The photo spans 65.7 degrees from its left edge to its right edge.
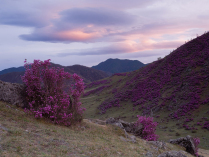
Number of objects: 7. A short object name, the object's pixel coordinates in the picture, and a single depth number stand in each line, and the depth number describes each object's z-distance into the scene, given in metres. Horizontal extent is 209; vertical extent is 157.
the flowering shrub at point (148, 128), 22.00
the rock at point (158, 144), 17.45
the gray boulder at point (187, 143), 21.71
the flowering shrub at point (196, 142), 22.96
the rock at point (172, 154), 10.03
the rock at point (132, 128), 22.00
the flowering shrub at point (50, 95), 14.48
